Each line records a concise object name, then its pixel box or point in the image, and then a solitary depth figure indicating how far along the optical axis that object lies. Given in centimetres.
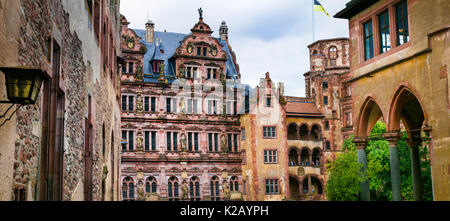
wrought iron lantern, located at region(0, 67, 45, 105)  592
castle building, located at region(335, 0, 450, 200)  1797
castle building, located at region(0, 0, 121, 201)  656
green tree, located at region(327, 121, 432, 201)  2239
